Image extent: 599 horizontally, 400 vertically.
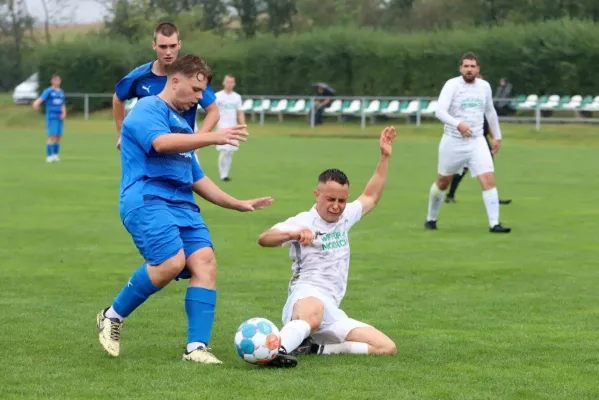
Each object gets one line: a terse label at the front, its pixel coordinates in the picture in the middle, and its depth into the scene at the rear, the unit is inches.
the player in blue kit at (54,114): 1195.3
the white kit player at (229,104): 1046.4
